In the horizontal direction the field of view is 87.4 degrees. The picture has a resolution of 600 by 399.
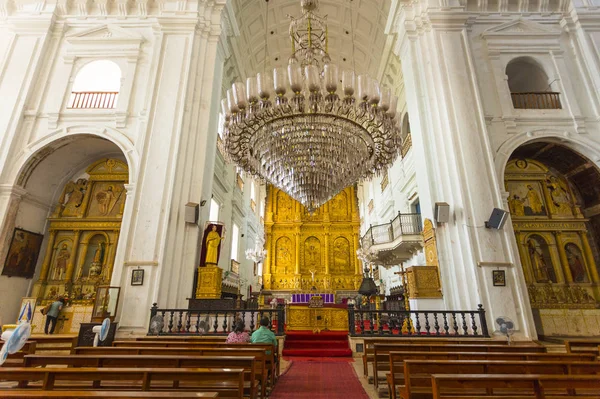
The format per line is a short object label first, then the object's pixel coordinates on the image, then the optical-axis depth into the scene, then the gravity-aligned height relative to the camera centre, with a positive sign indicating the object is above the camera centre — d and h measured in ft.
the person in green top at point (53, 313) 22.68 -0.56
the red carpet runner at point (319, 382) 11.66 -3.21
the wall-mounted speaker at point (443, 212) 23.47 +6.47
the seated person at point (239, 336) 13.88 -1.36
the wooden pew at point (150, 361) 8.68 -1.55
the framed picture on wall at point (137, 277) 21.89 +1.83
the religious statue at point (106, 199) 29.68 +9.57
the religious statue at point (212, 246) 23.86 +4.23
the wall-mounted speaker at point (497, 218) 22.39 +5.75
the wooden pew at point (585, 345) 13.46 -1.93
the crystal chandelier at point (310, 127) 16.90 +10.14
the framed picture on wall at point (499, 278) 21.80 +1.65
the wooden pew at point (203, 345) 12.25 -1.67
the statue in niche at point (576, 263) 25.95 +3.17
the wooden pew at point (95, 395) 5.75 -1.60
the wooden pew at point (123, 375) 7.16 -1.55
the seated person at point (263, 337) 13.47 -1.36
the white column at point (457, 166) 22.03 +10.40
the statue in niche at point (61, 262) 27.37 +3.61
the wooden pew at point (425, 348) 12.35 -1.72
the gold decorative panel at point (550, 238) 25.43 +5.28
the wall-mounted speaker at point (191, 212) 23.71 +6.62
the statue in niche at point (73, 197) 29.22 +9.66
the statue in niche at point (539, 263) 26.04 +3.18
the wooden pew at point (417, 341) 14.65 -1.95
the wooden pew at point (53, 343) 16.98 -2.07
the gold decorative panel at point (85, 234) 26.94 +6.10
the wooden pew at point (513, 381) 6.64 -1.62
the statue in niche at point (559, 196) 27.76 +9.08
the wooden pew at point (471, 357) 9.83 -1.66
